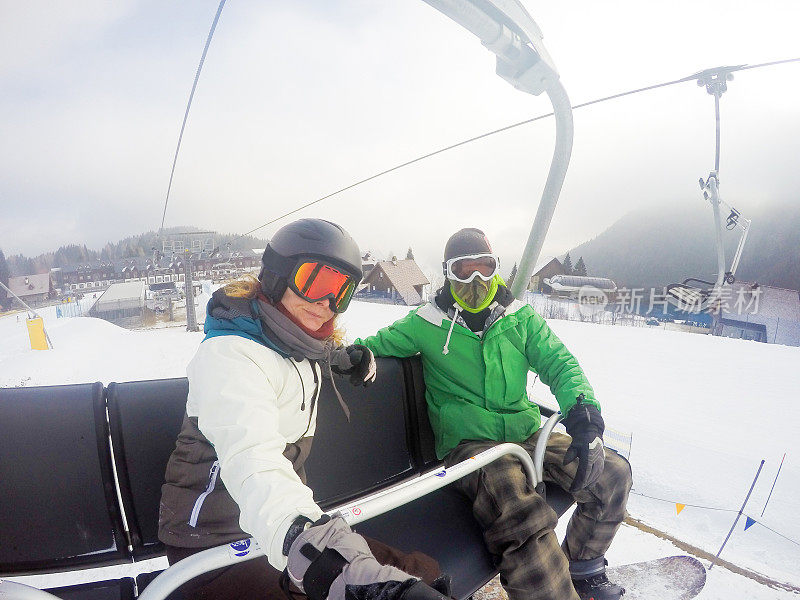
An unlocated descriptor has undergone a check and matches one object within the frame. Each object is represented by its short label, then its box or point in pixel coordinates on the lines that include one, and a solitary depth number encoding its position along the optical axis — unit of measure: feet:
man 5.29
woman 2.72
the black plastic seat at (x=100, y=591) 4.22
